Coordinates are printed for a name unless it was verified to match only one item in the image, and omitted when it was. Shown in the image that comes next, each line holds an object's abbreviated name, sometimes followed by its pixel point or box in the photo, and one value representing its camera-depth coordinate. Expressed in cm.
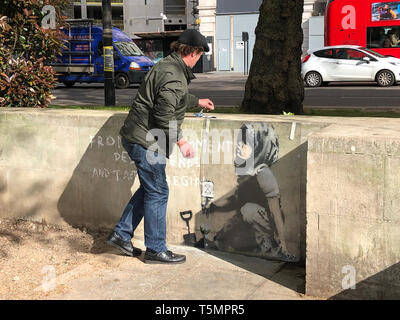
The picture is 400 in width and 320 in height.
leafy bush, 616
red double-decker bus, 2419
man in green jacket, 412
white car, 2080
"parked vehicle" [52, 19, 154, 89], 2273
